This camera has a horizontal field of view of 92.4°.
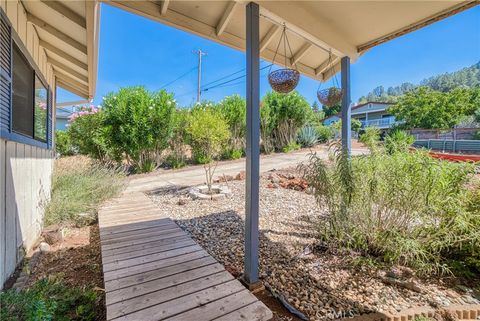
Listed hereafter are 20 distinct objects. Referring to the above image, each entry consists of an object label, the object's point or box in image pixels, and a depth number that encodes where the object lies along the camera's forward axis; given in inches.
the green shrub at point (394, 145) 104.2
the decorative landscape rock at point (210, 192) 188.7
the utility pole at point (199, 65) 708.7
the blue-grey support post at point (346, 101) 122.1
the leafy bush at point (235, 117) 411.2
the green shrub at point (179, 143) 367.6
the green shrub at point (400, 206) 86.7
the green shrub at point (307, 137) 489.1
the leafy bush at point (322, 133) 502.2
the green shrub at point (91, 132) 310.8
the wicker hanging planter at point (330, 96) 120.6
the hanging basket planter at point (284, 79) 106.3
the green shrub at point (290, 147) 466.5
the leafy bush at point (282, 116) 452.1
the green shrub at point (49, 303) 54.8
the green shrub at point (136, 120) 314.3
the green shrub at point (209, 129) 228.1
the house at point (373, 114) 1145.4
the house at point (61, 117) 665.0
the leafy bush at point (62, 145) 461.7
